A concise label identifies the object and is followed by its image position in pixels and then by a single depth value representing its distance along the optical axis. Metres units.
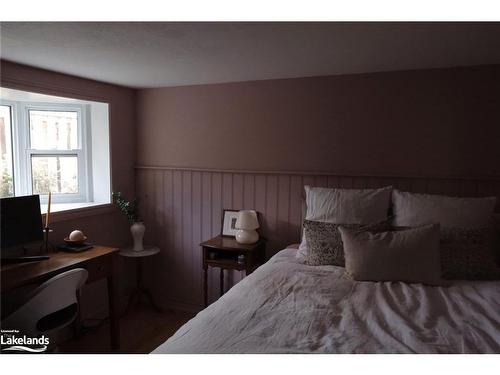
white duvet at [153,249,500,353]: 1.29
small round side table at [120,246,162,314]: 3.19
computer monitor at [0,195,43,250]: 2.20
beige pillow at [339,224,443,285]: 1.90
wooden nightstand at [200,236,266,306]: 2.79
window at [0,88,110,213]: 2.90
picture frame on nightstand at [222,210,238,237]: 3.14
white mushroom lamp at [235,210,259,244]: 2.88
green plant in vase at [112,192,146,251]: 3.22
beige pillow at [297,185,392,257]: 2.34
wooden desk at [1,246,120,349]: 1.99
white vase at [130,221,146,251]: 3.22
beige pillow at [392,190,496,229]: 2.11
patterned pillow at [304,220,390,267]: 2.19
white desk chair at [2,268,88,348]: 1.97
